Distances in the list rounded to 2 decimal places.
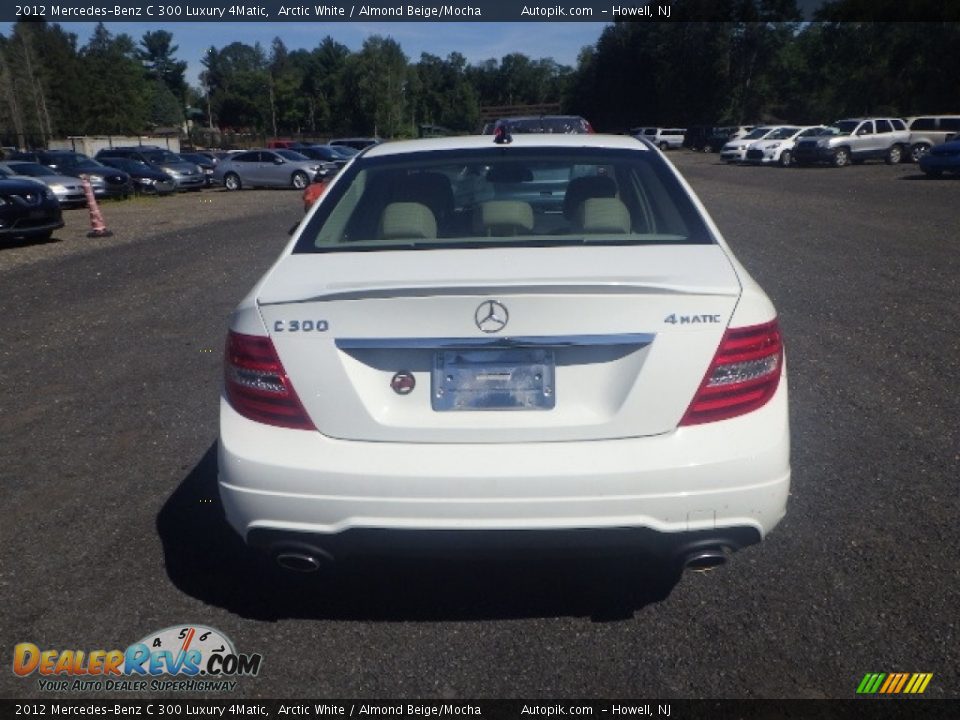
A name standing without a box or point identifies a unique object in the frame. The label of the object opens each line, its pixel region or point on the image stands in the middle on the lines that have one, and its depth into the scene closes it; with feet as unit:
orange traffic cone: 53.11
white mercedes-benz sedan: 8.90
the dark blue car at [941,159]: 88.22
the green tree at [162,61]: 481.46
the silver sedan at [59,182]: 71.40
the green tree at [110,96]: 307.58
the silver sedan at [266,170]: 102.83
